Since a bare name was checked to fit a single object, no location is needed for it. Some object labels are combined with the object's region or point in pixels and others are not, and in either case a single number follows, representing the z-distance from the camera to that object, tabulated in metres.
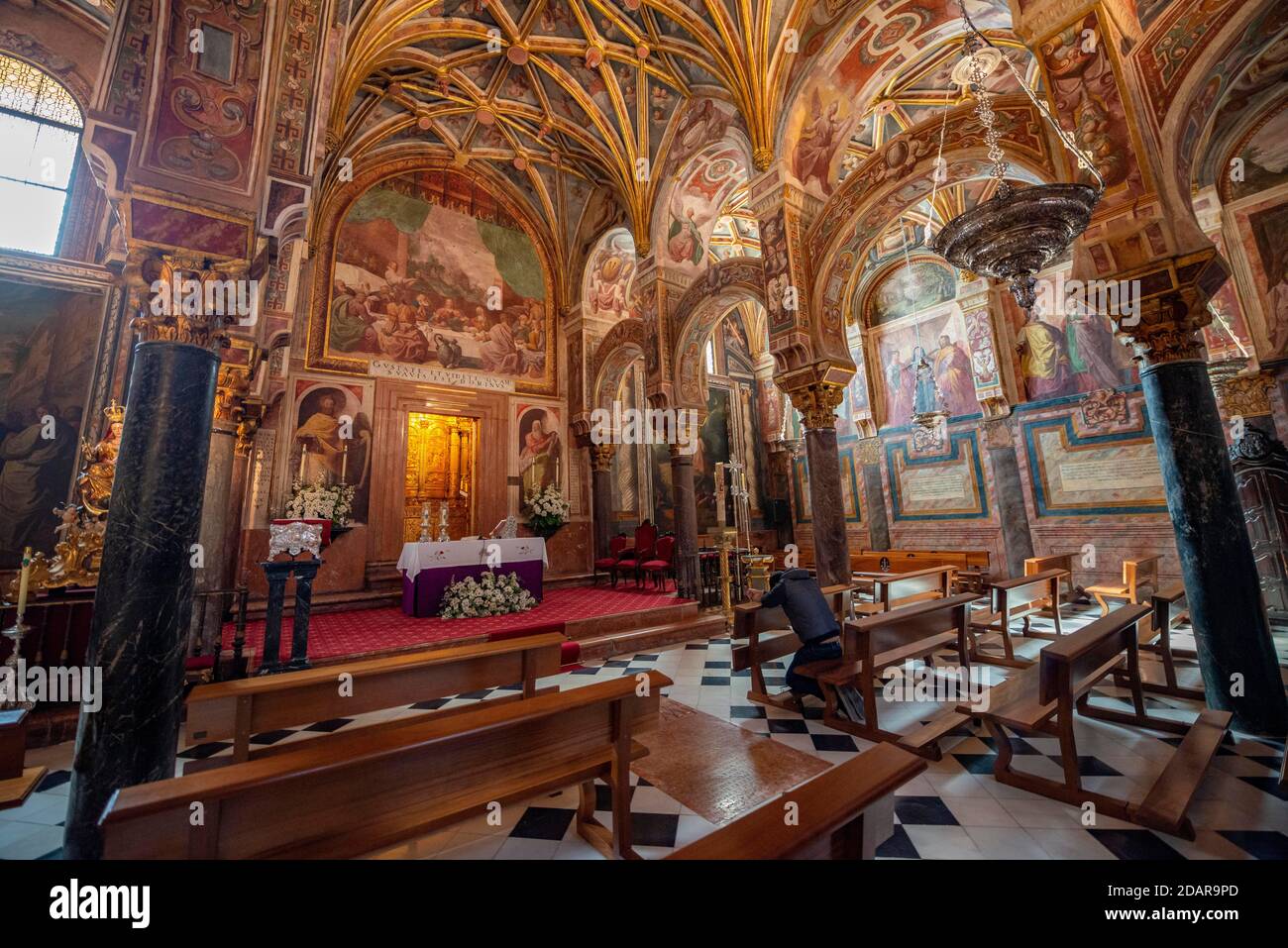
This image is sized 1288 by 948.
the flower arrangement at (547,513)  11.67
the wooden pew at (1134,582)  7.30
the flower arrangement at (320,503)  8.99
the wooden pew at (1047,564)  8.07
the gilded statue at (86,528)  4.91
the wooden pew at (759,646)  4.75
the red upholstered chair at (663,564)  10.14
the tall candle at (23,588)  3.60
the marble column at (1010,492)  11.08
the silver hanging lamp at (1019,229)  3.99
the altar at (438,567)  7.90
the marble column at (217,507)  6.28
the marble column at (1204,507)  3.95
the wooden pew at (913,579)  7.08
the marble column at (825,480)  7.37
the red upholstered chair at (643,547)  10.95
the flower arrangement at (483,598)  7.85
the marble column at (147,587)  2.68
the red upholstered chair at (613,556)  11.33
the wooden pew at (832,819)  1.19
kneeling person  4.41
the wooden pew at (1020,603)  5.91
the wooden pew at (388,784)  1.48
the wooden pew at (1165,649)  4.61
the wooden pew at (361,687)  2.71
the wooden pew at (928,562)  10.25
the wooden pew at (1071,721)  2.75
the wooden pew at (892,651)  3.80
